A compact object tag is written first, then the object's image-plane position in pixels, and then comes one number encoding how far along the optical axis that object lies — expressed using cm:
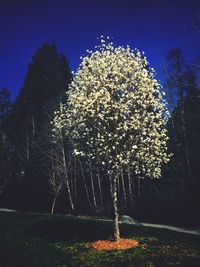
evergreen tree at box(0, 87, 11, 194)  5428
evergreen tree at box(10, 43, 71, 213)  4750
